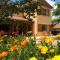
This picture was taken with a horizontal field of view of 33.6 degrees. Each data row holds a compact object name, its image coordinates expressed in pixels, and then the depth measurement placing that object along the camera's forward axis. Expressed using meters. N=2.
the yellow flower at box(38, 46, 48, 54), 1.21
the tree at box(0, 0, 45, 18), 4.39
